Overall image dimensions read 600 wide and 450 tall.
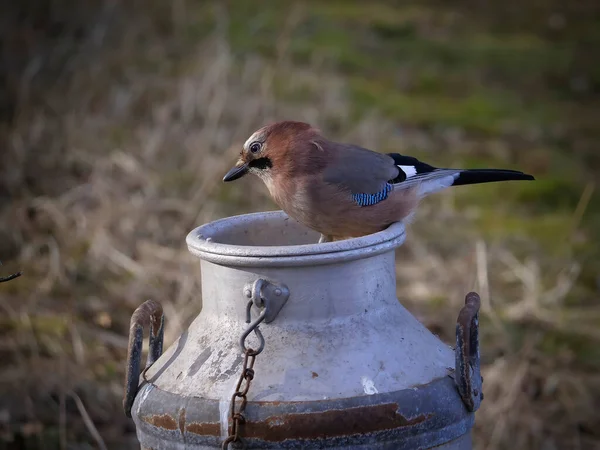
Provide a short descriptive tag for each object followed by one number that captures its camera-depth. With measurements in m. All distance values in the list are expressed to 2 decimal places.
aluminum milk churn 4.57
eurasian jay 6.05
